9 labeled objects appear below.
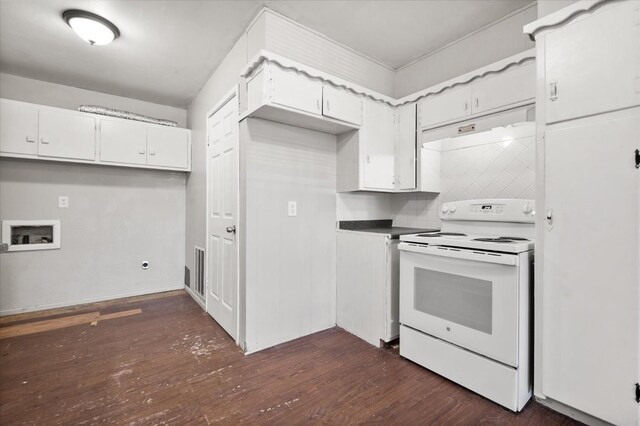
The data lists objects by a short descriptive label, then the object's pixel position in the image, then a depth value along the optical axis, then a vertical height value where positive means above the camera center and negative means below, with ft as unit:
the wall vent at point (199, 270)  11.05 -2.34
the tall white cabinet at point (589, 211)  4.45 +0.01
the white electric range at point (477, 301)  5.34 -1.86
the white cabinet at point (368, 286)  7.61 -2.10
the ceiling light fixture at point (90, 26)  6.98 +4.62
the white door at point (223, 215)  8.13 -0.13
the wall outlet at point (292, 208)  8.16 +0.09
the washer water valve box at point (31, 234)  10.07 -0.85
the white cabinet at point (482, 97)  6.37 +2.86
